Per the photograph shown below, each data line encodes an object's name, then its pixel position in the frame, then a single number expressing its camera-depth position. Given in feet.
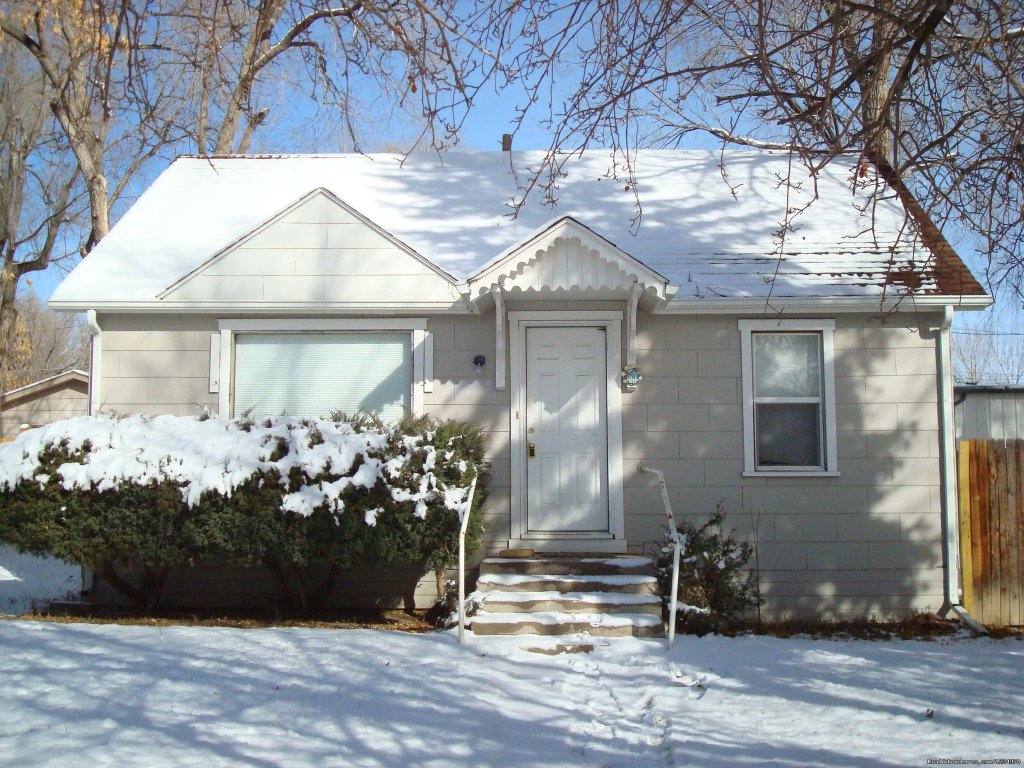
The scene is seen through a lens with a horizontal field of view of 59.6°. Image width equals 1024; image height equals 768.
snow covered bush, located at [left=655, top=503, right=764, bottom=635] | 26.58
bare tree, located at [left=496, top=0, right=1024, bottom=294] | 18.94
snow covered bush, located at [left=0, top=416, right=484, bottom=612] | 26.37
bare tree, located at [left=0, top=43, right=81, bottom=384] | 60.39
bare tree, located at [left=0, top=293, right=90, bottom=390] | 132.77
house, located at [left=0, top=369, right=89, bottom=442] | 90.02
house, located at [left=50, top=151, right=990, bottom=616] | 30.91
